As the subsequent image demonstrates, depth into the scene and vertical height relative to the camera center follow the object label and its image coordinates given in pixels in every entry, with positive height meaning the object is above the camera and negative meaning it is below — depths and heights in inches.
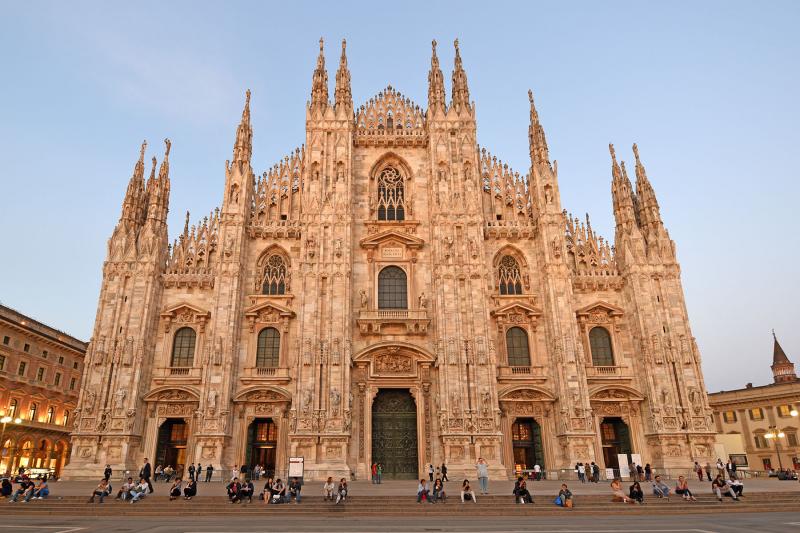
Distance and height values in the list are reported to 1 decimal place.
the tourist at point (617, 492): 768.9 -61.3
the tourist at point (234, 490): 762.2 -48.8
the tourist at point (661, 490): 800.3 -60.0
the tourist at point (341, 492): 759.7 -53.3
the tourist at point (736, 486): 783.7 -55.6
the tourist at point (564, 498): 733.3 -63.7
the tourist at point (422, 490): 771.4 -53.7
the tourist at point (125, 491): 782.8 -48.8
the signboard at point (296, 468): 882.8 -22.7
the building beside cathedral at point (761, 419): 2070.6 +108.0
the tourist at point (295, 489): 781.1 -50.5
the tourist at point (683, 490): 793.9 -60.0
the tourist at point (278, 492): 775.1 -53.4
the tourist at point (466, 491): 784.1 -56.0
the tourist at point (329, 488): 781.3 -49.8
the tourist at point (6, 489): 807.7 -44.8
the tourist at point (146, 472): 881.8 -26.1
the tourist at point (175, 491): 765.9 -48.8
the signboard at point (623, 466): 1069.8 -32.9
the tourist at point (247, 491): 765.9 -50.3
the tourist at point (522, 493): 764.6 -58.8
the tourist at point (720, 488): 783.1 -57.3
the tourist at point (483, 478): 856.9 -41.6
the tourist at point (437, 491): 775.1 -55.2
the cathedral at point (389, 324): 1127.0 +281.3
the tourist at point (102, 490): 773.3 -46.4
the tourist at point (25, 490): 773.3 -46.0
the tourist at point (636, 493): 765.9 -61.3
